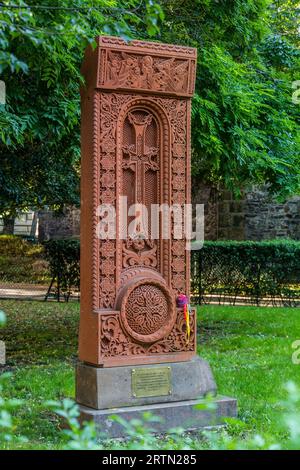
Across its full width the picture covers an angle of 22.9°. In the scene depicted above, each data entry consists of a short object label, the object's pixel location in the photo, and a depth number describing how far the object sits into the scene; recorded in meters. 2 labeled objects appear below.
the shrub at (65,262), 17.23
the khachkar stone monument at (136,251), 5.98
